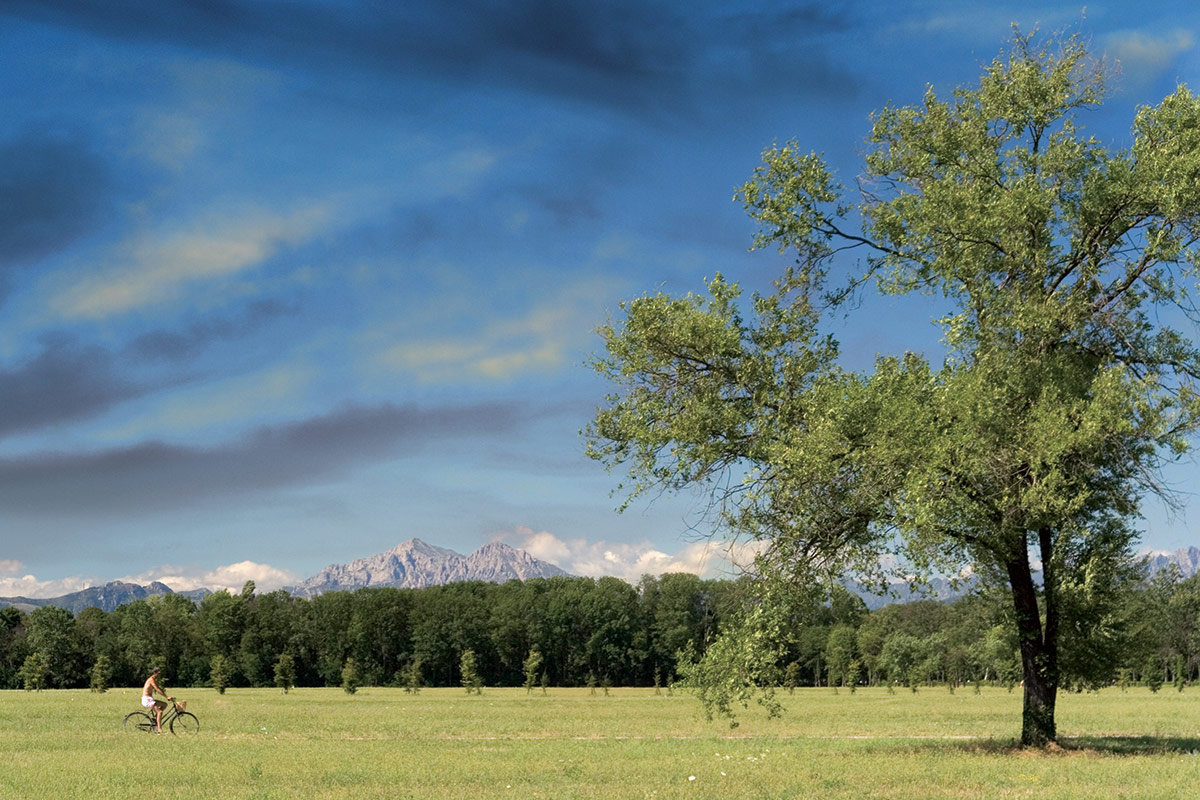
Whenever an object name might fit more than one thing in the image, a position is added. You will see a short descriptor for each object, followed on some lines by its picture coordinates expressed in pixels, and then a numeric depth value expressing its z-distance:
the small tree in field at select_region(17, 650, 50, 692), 104.00
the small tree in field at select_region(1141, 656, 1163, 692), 101.00
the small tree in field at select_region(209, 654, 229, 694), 96.76
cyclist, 36.12
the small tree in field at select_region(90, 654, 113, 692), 91.50
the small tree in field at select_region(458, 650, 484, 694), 101.19
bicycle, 37.72
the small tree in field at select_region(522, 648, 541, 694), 101.57
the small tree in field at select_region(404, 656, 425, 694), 98.69
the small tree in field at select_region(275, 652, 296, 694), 103.39
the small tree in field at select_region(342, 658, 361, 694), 92.62
